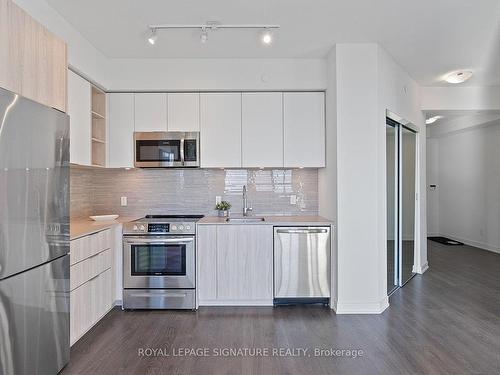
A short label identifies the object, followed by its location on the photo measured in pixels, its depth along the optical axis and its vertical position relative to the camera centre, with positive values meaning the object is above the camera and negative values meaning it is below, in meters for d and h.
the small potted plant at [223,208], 3.87 -0.21
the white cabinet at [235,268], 3.35 -0.81
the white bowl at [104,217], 3.52 -0.30
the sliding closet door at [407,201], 4.01 -0.13
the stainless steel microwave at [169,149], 3.59 +0.47
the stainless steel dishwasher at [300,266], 3.31 -0.79
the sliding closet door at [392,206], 3.62 -0.18
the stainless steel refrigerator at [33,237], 1.66 -0.27
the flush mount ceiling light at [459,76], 3.96 +1.46
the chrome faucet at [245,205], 3.92 -0.17
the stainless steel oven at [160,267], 3.28 -0.78
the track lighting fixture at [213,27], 2.76 +1.45
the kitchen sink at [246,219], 3.49 -0.32
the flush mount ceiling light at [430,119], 5.60 +1.26
